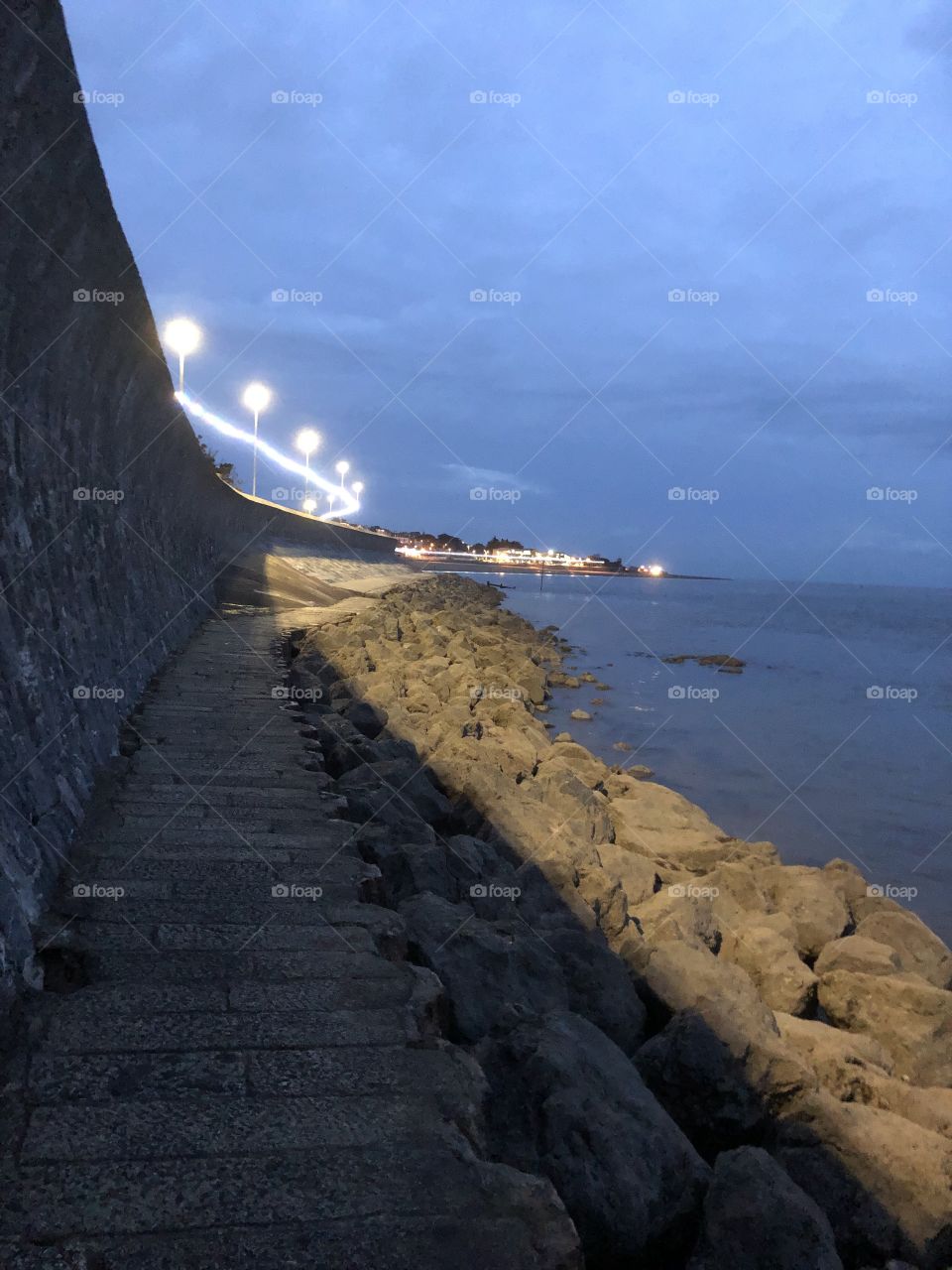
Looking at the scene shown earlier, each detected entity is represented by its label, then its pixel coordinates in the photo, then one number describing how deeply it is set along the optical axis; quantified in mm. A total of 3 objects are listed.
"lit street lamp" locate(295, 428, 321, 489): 45875
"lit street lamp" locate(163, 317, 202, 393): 18636
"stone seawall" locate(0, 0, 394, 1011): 3240
